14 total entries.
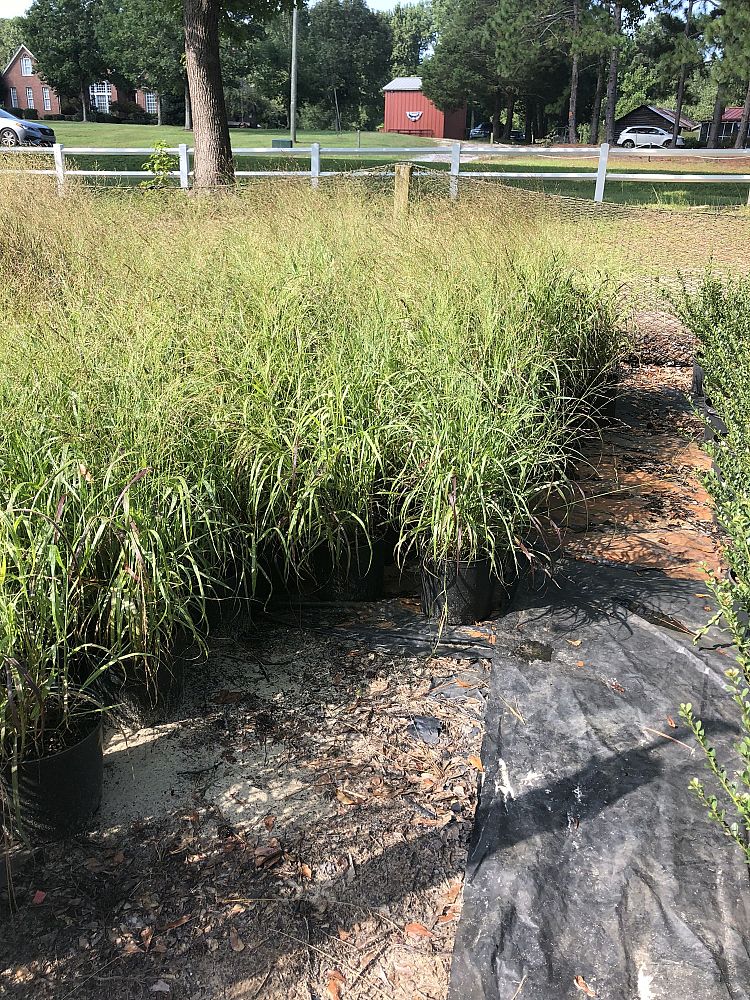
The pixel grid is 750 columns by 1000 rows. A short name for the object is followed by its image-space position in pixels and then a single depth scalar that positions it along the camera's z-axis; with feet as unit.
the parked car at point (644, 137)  139.95
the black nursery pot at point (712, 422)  14.46
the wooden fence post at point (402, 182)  21.13
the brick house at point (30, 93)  210.18
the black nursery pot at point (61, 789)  6.26
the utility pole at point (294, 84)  90.69
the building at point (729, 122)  181.37
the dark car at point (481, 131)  202.43
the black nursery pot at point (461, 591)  9.36
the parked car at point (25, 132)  71.41
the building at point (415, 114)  190.19
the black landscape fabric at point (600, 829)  5.42
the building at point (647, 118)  175.11
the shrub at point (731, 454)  5.99
